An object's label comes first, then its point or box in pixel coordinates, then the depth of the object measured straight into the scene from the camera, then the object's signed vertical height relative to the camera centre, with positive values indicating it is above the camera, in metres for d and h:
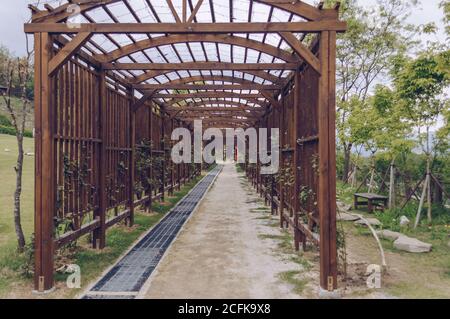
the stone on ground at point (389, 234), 7.54 -1.61
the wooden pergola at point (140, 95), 4.55 +1.08
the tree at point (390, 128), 9.59 +0.87
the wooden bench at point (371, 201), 10.91 -1.35
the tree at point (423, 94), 8.70 +1.58
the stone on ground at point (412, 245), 6.52 -1.58
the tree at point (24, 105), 5.84 +0.87
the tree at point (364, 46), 16.70 +5.33
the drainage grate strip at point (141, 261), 4.64 -1.64
